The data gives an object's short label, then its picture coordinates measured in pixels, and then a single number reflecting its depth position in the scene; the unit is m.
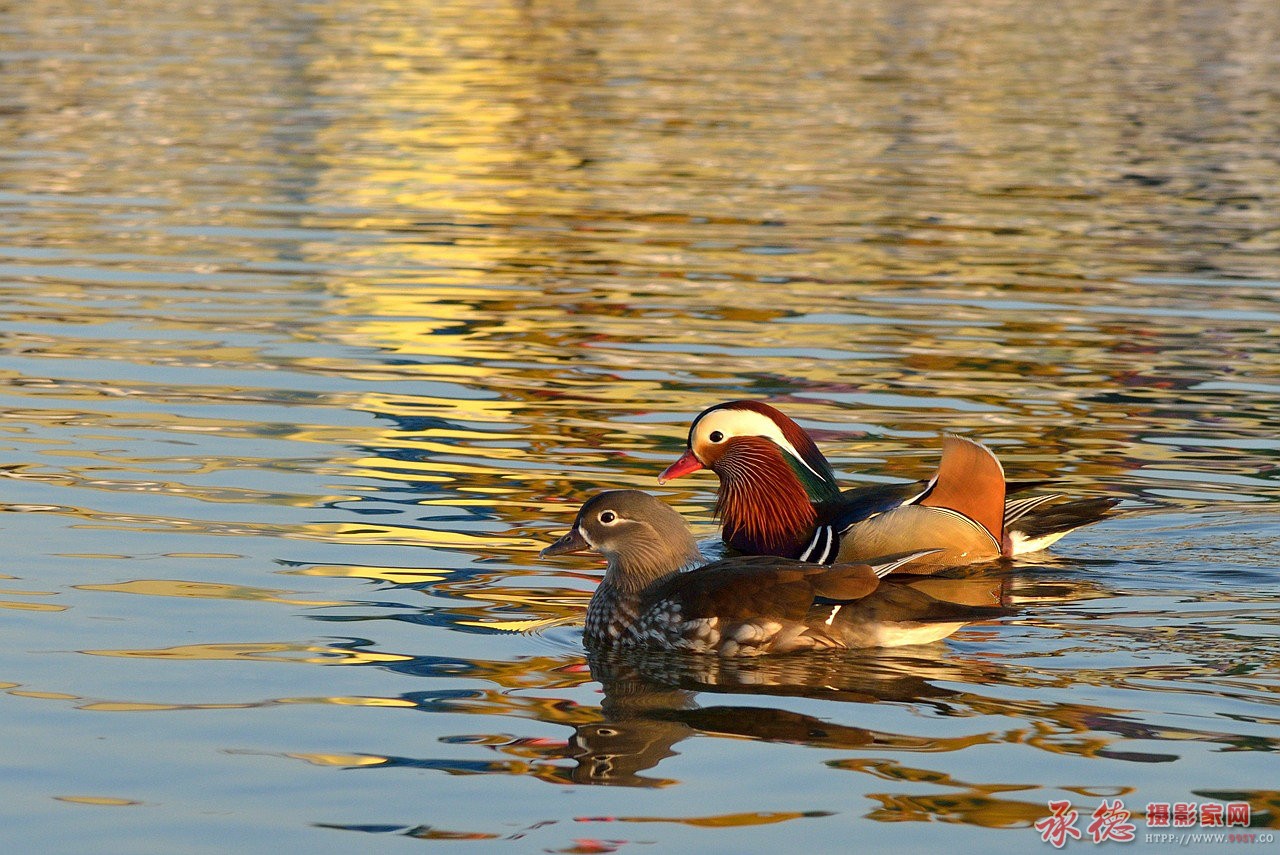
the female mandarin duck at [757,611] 16.36
